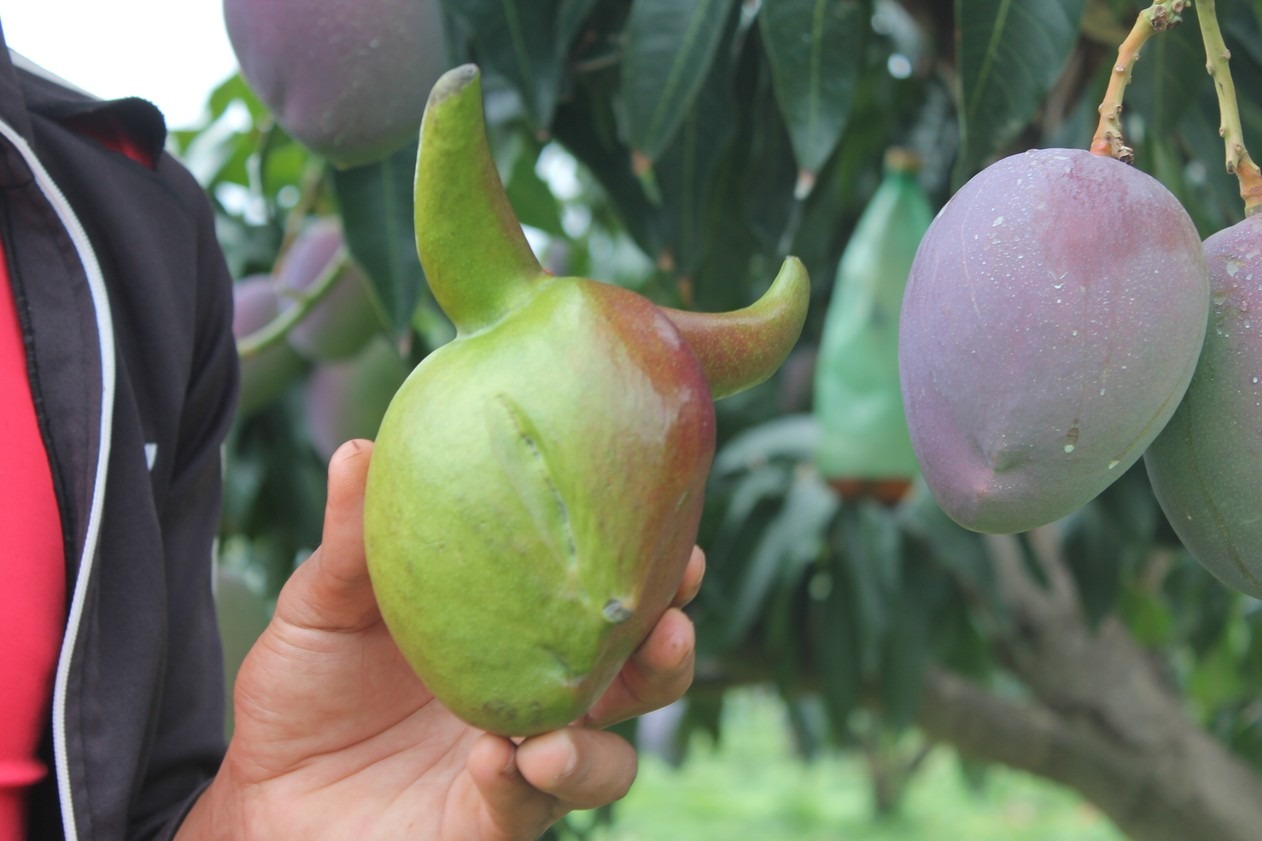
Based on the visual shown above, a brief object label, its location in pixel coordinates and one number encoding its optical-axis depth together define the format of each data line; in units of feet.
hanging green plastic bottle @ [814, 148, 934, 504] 3.78
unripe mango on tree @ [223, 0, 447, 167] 2.27
